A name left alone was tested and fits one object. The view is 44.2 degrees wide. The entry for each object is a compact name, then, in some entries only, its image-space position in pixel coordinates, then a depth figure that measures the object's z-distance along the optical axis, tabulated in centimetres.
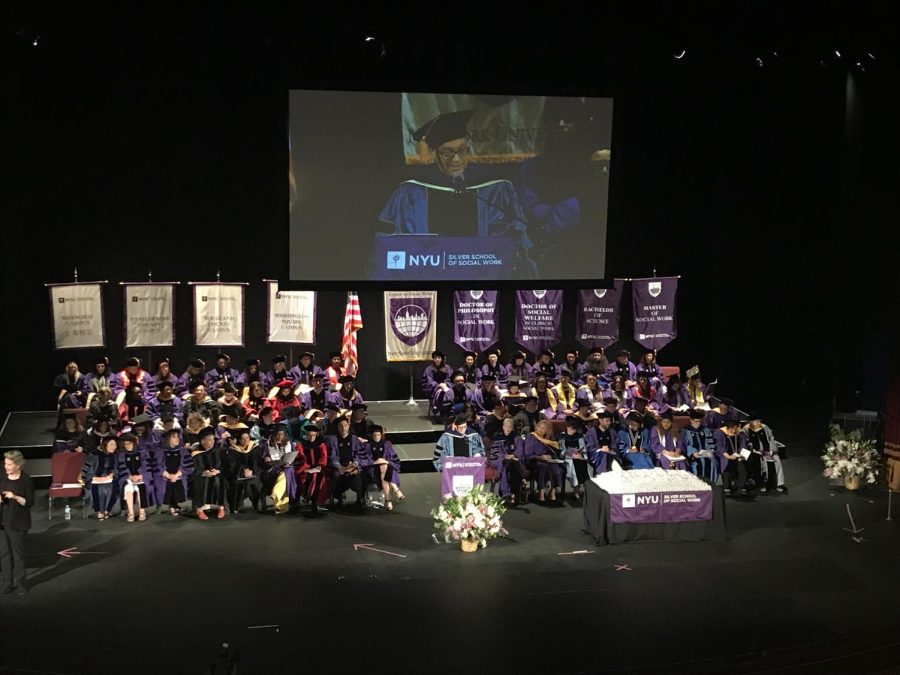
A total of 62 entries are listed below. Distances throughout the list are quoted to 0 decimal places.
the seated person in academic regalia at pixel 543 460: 1420
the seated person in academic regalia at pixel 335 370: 1694
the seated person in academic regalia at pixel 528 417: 1468
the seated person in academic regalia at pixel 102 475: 1312
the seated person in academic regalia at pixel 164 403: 1545
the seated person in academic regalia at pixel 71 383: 1588
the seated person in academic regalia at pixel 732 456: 1471
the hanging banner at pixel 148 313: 1716
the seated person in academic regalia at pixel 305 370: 1664
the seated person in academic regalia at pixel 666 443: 1450
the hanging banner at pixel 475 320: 1797
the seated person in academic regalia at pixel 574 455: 1438
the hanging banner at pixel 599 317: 1848
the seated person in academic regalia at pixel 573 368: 1777
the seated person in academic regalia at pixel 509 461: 1405
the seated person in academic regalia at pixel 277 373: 1653
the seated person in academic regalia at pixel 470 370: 1709
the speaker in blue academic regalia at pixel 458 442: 1416
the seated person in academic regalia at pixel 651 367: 1780
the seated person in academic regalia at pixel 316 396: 1595
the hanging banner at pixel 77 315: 1670
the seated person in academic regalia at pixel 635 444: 1443
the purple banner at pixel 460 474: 1324
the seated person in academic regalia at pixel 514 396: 1639
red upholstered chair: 1334
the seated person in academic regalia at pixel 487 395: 1670
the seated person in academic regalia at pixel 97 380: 1609
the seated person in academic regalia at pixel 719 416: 1538
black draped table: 1258
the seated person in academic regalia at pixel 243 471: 1354
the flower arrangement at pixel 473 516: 1218
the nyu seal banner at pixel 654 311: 1881
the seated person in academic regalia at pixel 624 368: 1783
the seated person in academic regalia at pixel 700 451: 1481
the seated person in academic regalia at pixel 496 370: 1727
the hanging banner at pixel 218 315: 1742
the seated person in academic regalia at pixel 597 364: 1780
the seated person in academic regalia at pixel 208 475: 1335
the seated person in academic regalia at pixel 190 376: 1611
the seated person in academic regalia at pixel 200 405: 1515
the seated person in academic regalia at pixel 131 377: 1609
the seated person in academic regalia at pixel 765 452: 1482
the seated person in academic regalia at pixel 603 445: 1444
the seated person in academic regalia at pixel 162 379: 1603
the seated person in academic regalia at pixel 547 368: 1738
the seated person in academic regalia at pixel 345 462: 1373
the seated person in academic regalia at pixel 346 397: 1584
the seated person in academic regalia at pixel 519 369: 1736
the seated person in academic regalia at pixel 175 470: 1347
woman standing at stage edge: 1077
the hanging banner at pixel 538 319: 1833
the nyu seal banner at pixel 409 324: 1789
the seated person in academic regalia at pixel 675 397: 1691
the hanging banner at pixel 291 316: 1759
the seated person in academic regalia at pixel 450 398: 1661
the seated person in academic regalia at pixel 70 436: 1406
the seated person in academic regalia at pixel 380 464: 1393
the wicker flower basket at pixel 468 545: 1234
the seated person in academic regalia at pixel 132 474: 1317
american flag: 1744
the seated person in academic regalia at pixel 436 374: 1703
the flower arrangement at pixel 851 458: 1464
